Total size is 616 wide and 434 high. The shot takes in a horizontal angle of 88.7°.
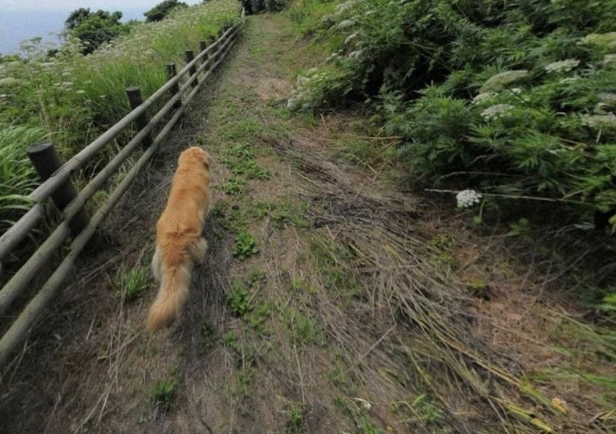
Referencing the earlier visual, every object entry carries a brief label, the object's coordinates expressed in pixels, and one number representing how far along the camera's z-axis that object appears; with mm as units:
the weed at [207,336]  2117
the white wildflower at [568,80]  2334
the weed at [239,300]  2336
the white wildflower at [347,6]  5882
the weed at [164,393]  1823
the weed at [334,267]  2424
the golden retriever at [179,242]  1779
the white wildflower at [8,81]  3381
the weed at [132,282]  2389
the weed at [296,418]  1710
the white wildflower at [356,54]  4734
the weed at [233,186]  3496
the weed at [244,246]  2776
